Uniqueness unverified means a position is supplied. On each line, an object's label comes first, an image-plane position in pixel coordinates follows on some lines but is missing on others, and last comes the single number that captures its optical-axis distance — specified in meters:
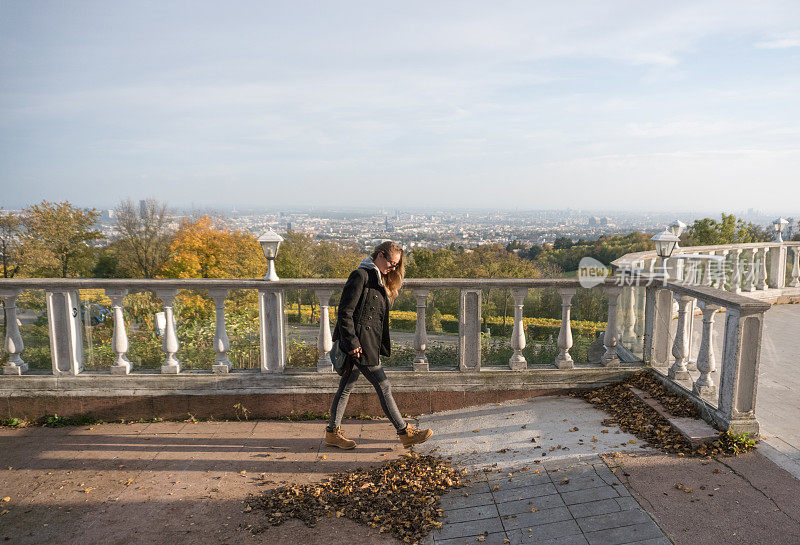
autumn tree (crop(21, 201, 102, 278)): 27.64
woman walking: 3.88
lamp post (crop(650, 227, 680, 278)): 5.90
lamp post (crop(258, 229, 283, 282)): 4.69
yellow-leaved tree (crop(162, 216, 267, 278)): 24.94
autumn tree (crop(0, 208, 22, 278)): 26.12
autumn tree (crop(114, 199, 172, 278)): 32.56
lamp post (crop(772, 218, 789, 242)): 10.53
